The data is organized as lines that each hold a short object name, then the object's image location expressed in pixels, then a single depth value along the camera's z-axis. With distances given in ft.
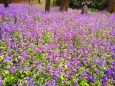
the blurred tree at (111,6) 27.55
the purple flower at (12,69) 7.21
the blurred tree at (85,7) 26.68
